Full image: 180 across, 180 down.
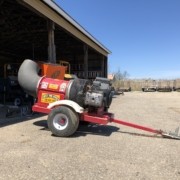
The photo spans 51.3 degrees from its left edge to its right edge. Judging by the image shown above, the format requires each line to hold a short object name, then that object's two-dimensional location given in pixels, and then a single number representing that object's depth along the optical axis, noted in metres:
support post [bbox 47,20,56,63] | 9.26
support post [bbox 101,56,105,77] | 19.73
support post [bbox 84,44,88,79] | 14.54
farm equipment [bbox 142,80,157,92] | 31.27
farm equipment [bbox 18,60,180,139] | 5.08
